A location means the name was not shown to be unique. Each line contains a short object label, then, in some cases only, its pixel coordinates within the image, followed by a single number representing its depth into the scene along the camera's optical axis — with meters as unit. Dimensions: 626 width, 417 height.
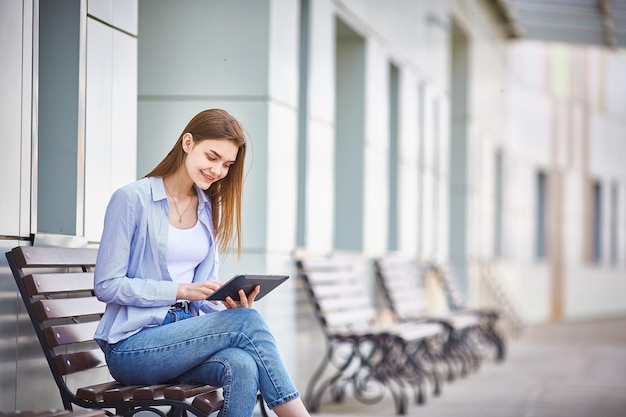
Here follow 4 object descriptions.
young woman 5.74
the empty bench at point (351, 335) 11.08
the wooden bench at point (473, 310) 17.66
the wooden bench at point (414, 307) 14.47
